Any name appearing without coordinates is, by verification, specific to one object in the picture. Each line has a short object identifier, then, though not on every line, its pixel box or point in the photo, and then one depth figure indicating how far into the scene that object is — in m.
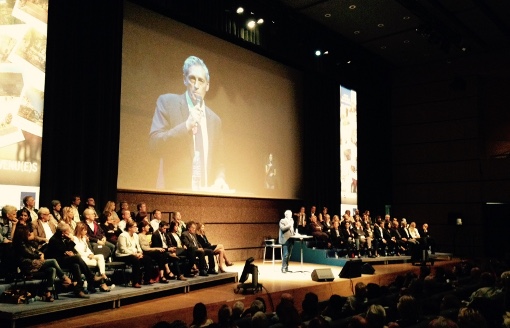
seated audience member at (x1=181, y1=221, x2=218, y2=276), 7.15
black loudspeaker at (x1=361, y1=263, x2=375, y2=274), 8.52
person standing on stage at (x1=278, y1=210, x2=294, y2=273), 8.68
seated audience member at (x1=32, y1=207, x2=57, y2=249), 5.47
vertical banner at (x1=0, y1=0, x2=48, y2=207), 6.39
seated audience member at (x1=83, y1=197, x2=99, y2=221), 6.71
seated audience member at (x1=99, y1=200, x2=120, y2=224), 6.91
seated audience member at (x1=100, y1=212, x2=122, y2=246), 6.47
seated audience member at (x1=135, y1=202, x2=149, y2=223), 7.29
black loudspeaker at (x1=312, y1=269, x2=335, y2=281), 7.35
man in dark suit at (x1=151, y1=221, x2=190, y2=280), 6.57
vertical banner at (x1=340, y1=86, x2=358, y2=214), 13.51
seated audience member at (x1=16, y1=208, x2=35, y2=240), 4.98
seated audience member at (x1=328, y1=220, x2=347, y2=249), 10.36
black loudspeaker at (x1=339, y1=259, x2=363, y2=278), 7.89
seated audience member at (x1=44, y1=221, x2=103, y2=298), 5.16
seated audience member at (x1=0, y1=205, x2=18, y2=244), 5.32
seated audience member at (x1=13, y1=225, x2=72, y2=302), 4.79
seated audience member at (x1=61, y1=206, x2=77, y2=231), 6.04
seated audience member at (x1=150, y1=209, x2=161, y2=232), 7.35
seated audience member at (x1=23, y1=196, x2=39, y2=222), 5.86
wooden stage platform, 4.55
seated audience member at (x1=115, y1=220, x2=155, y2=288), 5.93
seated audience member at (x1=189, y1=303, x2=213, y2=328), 3.73
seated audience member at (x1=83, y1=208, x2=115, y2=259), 6.06
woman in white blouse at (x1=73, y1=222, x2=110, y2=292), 5.46
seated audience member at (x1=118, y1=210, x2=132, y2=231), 6.70
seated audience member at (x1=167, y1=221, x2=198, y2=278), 6.99
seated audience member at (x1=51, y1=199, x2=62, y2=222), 6.38
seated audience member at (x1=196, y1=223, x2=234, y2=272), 7.58
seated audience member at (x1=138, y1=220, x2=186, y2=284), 6.31
